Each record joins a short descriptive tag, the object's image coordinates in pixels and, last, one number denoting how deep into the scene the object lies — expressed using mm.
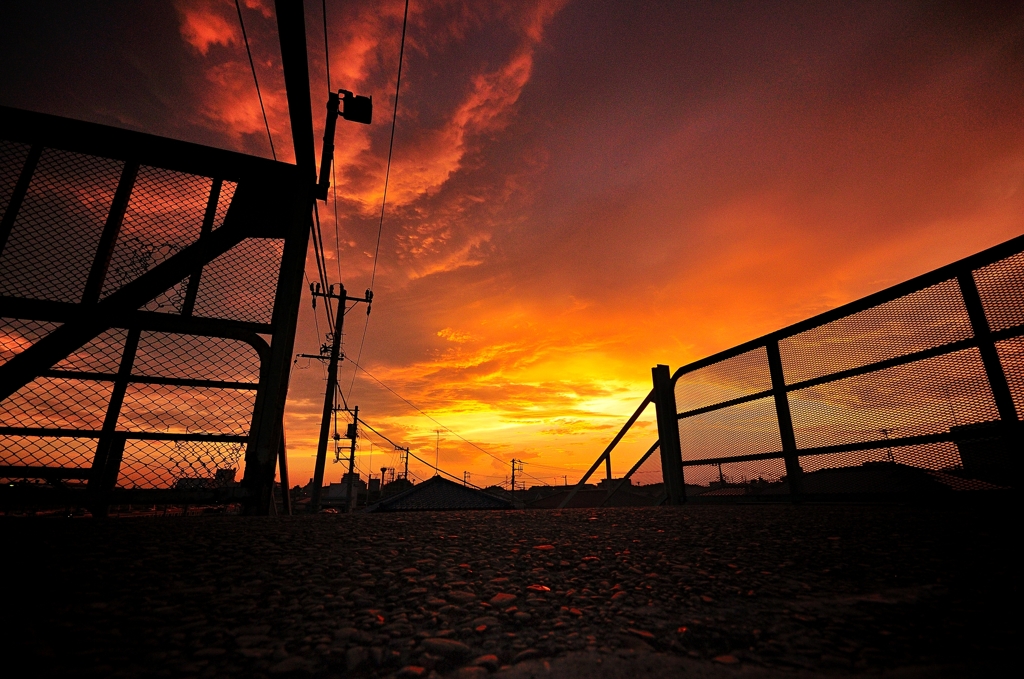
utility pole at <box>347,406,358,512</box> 31641
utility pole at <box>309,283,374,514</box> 17359
